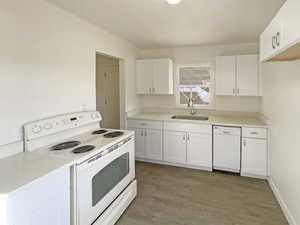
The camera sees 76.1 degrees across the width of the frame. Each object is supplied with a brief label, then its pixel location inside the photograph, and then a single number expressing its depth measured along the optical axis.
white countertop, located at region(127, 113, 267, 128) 3.12
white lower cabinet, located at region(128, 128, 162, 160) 3.64
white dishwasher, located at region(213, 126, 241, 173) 3.16
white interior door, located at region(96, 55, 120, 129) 4.61
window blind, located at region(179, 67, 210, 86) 3.98
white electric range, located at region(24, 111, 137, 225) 1.61
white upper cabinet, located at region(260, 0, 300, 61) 1.03
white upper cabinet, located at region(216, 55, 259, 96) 3.36
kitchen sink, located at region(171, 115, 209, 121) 3.85
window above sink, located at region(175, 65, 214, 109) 3.97
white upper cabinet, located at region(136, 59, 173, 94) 3.92
